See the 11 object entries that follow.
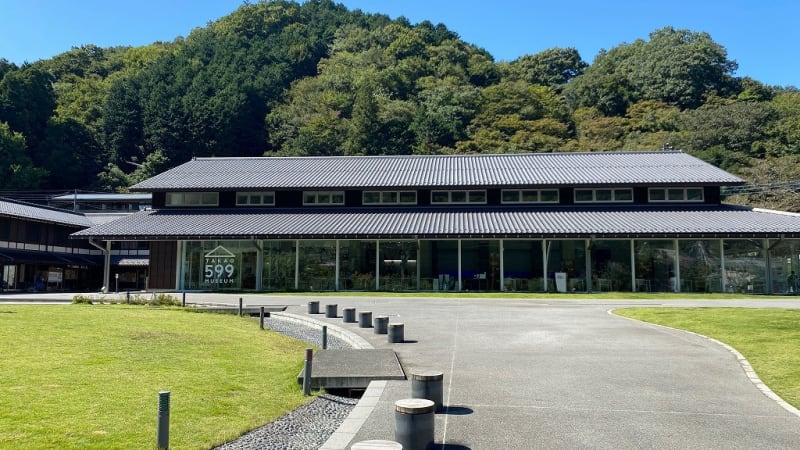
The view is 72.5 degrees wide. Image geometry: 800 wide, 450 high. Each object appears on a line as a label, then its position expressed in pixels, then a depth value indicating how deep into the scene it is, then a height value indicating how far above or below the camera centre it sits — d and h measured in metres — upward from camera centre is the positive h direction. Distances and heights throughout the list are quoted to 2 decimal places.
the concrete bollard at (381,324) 13.34 -1.45
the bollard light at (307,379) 8.37 -1.77
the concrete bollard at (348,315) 15.55 -1.43
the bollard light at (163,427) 5.55 -1.67
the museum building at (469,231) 26.84 +1.67
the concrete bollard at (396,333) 12.13 -1.52
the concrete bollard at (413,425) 5.53 -1.63
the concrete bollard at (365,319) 14.55 -1.45
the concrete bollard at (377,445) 4.74 -1.58
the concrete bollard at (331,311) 16.78 -1.42
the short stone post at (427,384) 6.84 -1.50
